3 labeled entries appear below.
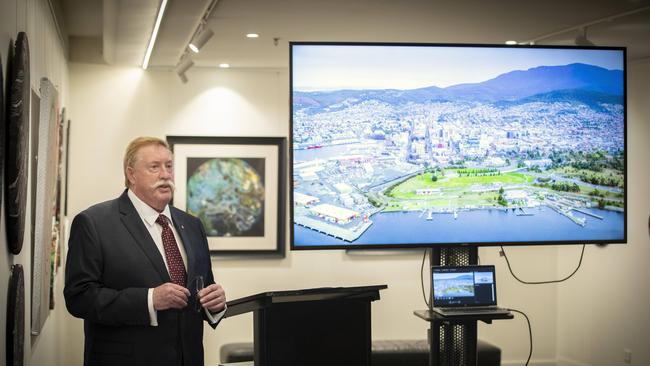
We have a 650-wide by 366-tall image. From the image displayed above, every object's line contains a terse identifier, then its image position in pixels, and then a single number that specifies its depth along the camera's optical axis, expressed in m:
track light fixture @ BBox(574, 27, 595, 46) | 5.70
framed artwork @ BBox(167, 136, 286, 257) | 7.25
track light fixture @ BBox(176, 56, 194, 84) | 6.32
